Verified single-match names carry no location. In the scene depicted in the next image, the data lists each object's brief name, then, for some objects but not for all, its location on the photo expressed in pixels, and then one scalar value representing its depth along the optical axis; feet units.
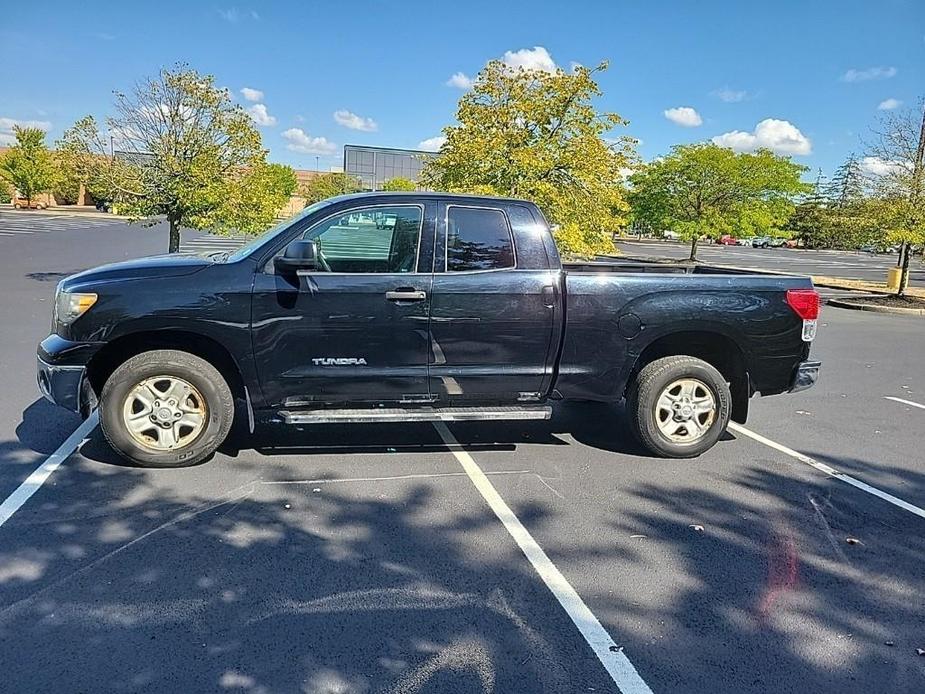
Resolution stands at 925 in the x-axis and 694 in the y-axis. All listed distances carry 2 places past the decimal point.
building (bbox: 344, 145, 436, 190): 250.78
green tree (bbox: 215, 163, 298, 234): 41.73
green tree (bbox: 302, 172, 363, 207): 208.62
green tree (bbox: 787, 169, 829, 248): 245.04
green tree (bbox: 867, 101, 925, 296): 53.11
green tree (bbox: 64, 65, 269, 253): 41.24
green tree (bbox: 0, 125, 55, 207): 198.59
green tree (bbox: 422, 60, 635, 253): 41.68
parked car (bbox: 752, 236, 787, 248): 236.88
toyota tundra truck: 14.96
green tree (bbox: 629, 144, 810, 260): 87.97
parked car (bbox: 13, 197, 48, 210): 218.79
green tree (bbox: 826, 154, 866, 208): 57.57
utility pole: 53.47
